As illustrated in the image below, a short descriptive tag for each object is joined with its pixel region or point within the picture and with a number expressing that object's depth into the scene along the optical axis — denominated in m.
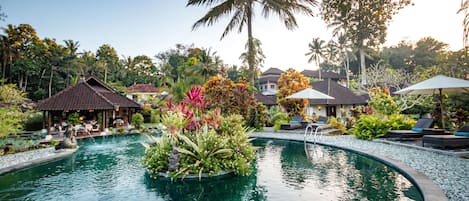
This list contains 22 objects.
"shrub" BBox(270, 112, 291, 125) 16.72
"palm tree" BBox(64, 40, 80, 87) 35.19
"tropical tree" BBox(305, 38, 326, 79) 41.62
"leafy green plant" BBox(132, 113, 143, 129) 19.59
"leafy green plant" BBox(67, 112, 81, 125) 18.05
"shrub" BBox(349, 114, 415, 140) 10.41
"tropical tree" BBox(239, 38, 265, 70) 15.54
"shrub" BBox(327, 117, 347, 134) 12.71
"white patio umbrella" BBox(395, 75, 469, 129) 8.56
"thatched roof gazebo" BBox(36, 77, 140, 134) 15.58
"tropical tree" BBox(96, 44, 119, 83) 41.97
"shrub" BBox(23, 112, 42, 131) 19.44
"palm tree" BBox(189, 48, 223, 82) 27.27
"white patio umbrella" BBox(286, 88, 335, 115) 14.24
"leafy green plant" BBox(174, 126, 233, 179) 5.78
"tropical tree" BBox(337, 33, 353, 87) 39.25
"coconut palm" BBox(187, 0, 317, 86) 15.35
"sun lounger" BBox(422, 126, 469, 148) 7.20
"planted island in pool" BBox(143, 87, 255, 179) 5.82
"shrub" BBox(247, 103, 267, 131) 15.47
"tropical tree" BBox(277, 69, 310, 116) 18.53
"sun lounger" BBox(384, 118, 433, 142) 9.24
